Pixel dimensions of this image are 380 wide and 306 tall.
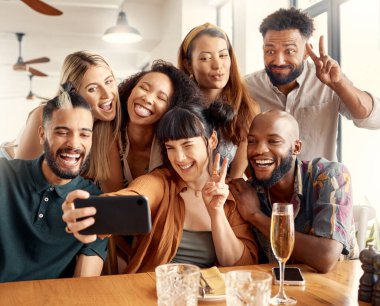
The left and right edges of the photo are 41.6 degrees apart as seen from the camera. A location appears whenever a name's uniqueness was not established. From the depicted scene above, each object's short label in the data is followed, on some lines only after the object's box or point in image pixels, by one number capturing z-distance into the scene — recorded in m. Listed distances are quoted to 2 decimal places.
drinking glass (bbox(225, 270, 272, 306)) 1.12
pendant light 5.21
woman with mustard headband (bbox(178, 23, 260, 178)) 2.50
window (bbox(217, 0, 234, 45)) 6.12
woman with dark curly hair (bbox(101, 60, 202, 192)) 2.30
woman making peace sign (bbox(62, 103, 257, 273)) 1.91
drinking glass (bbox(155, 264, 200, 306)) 1.13
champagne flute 1.42
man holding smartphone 1.84
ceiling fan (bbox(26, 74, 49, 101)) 9.78
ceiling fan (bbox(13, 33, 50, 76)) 7.28
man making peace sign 2.61
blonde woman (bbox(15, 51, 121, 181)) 2.27
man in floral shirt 1.85
